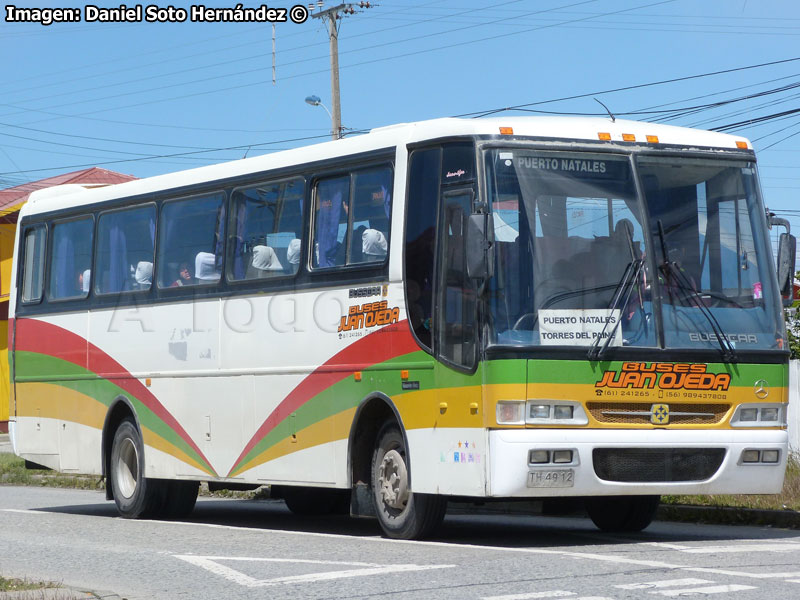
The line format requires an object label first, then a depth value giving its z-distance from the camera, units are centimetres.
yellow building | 4462
